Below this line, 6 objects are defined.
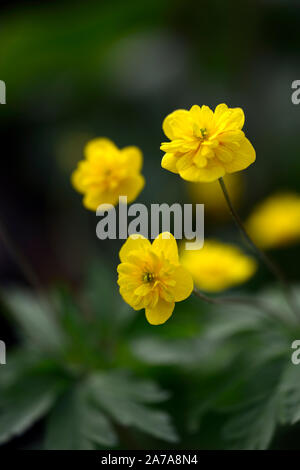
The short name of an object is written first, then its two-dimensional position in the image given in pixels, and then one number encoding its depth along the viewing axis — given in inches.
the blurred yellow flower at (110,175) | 11.1
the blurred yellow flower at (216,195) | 19.8
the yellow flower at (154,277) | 9.7
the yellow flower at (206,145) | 9.7
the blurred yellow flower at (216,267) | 12.7
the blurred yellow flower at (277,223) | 14.5
